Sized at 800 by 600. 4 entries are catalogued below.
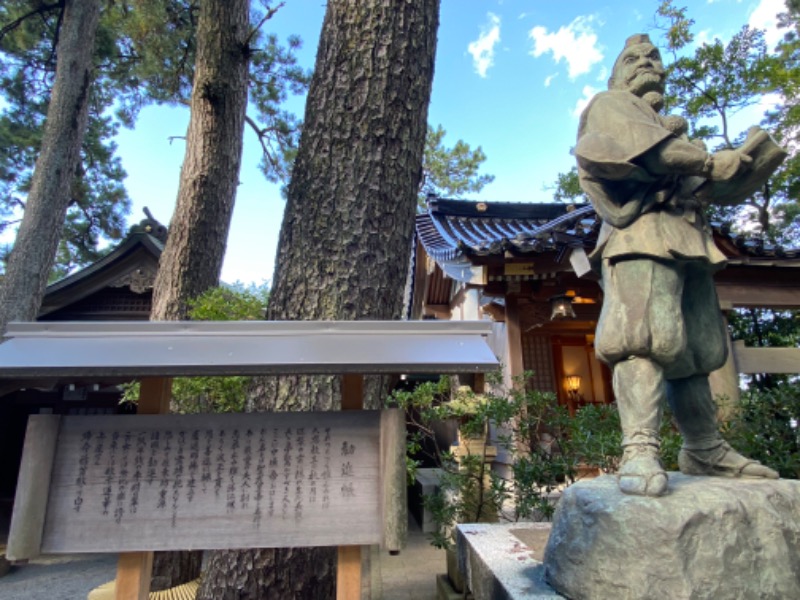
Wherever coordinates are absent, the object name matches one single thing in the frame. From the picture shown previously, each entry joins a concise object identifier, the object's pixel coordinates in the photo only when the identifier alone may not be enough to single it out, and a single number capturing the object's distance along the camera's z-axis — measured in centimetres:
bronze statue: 212
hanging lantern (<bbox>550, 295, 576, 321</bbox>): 676
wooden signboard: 172
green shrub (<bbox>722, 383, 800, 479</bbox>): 400
